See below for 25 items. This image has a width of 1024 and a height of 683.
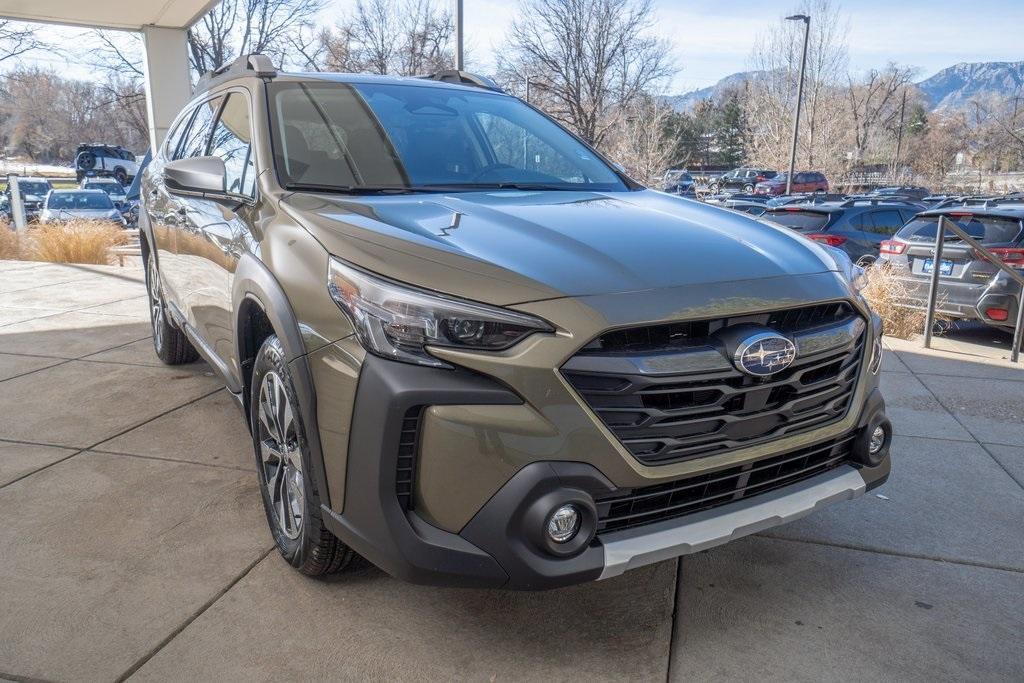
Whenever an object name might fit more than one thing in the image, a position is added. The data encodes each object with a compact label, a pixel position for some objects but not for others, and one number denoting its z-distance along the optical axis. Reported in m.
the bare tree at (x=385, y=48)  32.47
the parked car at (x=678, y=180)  29.43
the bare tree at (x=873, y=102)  53.47
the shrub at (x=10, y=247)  13.28
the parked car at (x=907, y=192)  29.36
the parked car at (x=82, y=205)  23.30
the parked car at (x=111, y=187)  31.97
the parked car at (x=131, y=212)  25.31
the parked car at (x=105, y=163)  41.94
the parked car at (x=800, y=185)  38.78
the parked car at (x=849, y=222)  13.23
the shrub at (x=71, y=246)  12.38
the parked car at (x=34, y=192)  27.68
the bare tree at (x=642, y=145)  24.58
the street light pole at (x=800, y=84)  30.67
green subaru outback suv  2.18
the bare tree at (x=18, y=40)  27.72
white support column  13.94
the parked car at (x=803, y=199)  21.84
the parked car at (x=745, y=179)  43.62
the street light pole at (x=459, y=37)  11.43
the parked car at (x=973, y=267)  8.46
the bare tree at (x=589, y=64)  27.28
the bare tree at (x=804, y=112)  42.94
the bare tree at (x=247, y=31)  31.48
